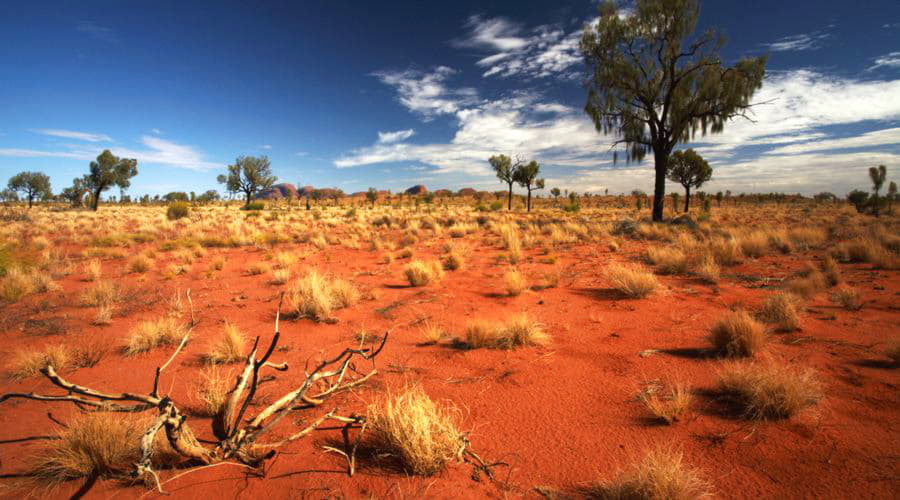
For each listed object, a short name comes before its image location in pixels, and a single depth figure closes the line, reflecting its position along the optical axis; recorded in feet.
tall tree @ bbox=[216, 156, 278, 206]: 178.29
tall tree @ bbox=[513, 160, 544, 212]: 145.69
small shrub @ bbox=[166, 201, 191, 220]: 94.39
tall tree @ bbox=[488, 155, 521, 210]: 150.30
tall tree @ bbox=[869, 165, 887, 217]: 99.14
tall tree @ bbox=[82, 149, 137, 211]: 132.67
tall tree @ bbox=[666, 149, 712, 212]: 108.99
